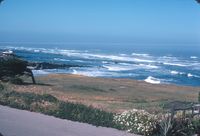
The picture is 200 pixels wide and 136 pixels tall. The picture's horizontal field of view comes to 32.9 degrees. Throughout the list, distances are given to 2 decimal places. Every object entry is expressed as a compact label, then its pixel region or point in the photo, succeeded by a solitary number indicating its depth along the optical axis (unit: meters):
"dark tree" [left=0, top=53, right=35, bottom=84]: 26.50
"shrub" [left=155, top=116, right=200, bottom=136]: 11.25
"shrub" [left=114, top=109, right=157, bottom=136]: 11.71
